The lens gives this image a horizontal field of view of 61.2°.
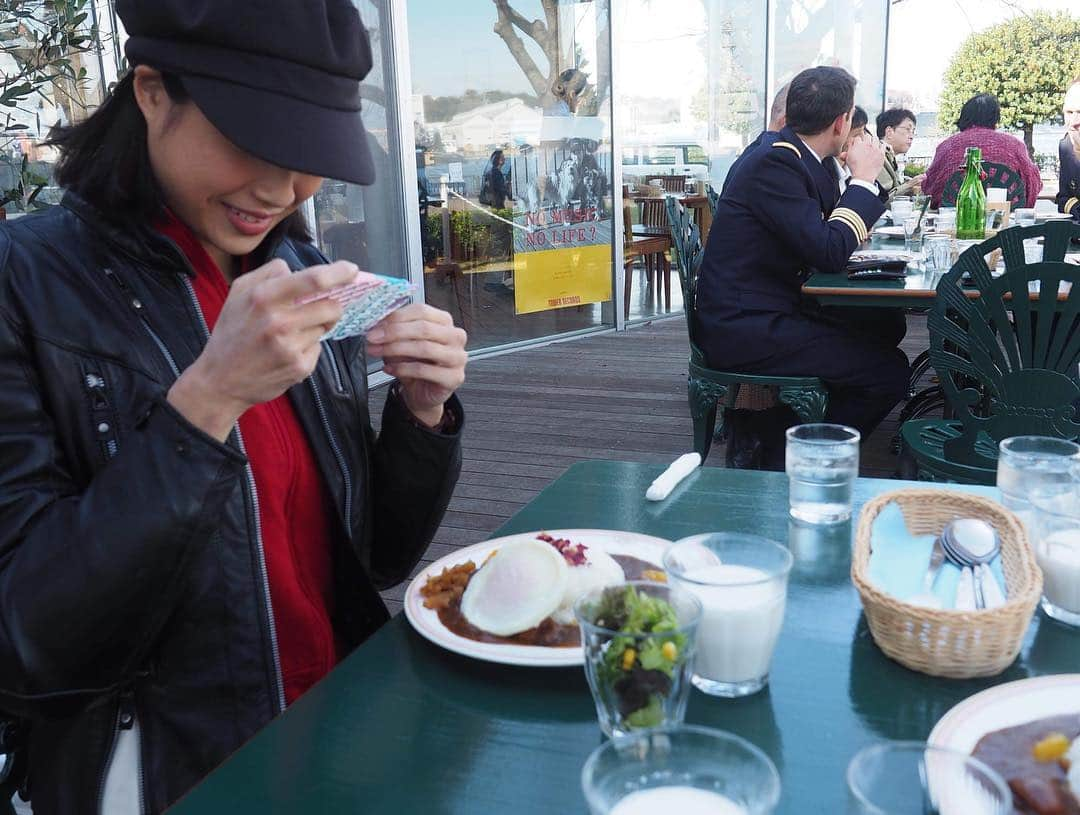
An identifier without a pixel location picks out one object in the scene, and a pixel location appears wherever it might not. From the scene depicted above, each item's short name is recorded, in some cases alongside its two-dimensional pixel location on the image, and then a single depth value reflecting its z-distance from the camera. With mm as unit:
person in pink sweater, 5816
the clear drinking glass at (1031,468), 1232
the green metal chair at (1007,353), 2379
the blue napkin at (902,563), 1067
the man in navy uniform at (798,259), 3412
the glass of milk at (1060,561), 1018
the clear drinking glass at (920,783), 581
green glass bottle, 3768
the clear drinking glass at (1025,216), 4402
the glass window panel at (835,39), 8883
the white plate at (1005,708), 755
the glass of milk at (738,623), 877
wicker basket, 879
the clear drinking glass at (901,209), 4914
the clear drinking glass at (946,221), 4139
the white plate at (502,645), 936
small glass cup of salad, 784
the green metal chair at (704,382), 3443
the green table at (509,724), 784
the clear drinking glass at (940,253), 3357
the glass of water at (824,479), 1371
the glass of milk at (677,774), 625
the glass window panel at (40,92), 3211
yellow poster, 6789
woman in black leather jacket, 965
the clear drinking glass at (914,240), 3939
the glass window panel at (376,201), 5566
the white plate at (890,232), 4652
